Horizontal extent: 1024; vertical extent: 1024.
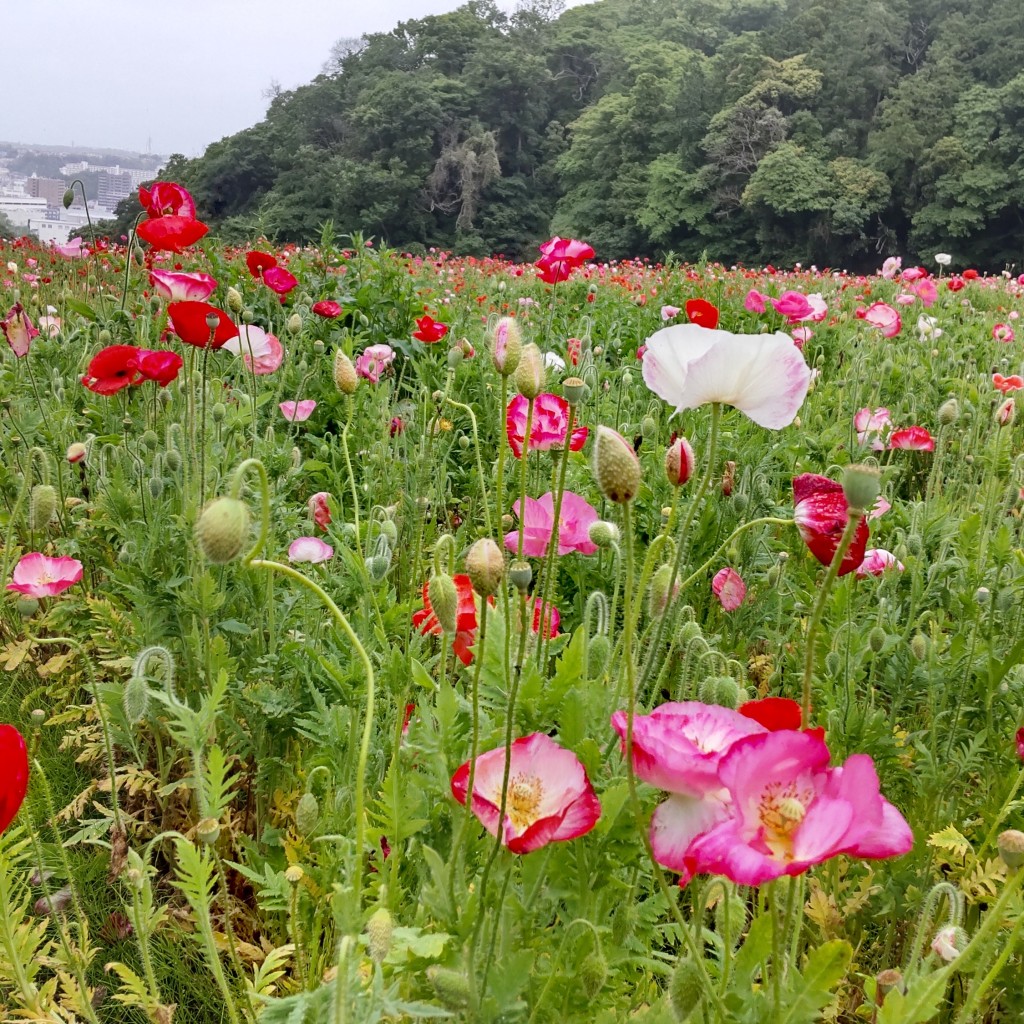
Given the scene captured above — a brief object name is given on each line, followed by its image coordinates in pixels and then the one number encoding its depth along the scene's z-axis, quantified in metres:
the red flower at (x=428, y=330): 2.60
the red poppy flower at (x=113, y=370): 1.77
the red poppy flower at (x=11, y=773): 0.74
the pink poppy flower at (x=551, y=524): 1.20
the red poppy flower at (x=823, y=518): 0.90
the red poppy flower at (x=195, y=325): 1.58
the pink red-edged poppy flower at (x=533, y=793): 0.72
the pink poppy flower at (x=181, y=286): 1.78
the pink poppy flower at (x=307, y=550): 1.60
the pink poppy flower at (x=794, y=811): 0.60
